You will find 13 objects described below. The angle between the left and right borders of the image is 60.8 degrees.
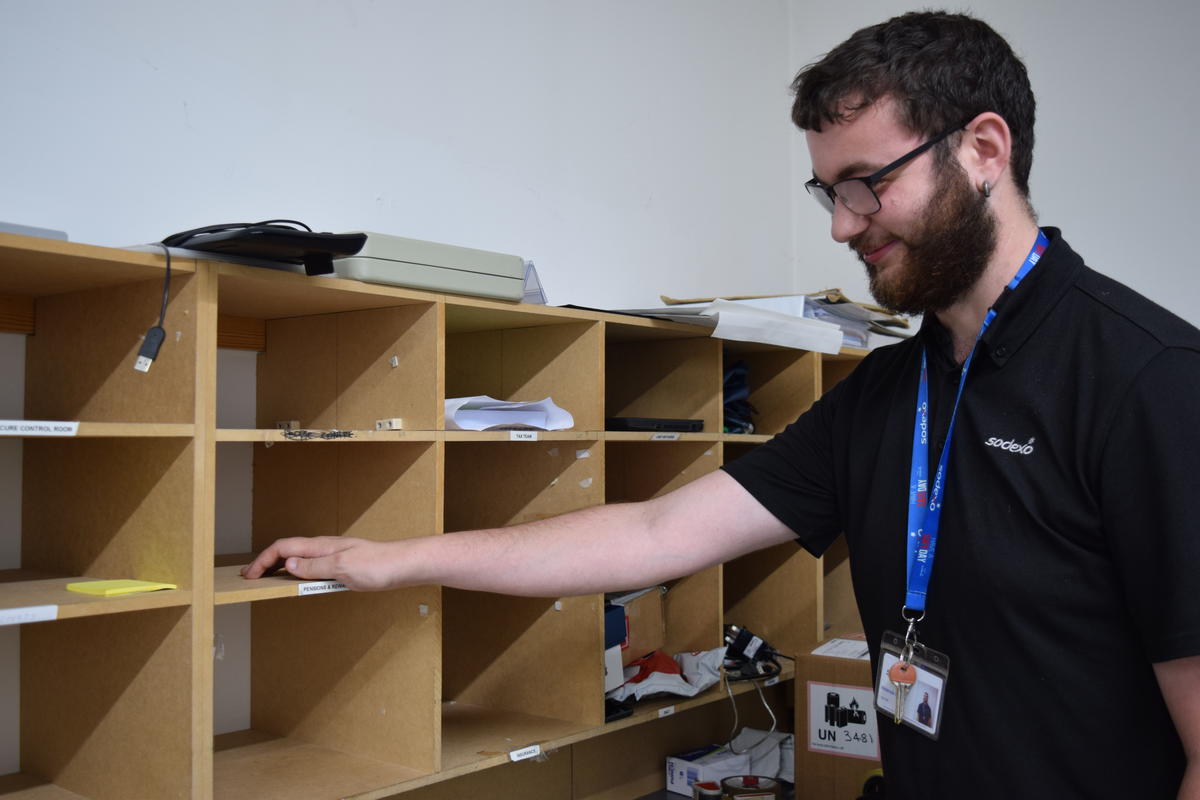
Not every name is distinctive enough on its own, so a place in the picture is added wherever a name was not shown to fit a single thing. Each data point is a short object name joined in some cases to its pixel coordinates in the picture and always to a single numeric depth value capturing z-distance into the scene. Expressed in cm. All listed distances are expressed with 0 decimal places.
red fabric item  242
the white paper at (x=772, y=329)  231
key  131
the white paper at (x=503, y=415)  188
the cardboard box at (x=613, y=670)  225
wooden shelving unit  151
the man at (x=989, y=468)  110
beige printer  169
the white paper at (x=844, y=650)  260
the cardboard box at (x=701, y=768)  273
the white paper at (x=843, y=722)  254
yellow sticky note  146
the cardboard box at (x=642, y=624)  248
